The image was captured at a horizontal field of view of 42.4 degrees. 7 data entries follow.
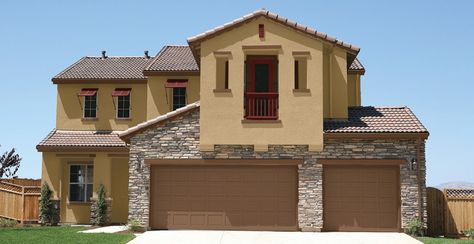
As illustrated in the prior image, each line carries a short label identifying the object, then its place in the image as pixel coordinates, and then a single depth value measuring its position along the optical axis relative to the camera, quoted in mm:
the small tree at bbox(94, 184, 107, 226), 26089
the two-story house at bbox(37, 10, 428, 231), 22078
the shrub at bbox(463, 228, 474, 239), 22406
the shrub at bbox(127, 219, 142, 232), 22156
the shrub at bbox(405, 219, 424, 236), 21438
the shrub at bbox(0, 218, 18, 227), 26000
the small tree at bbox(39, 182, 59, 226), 26531
